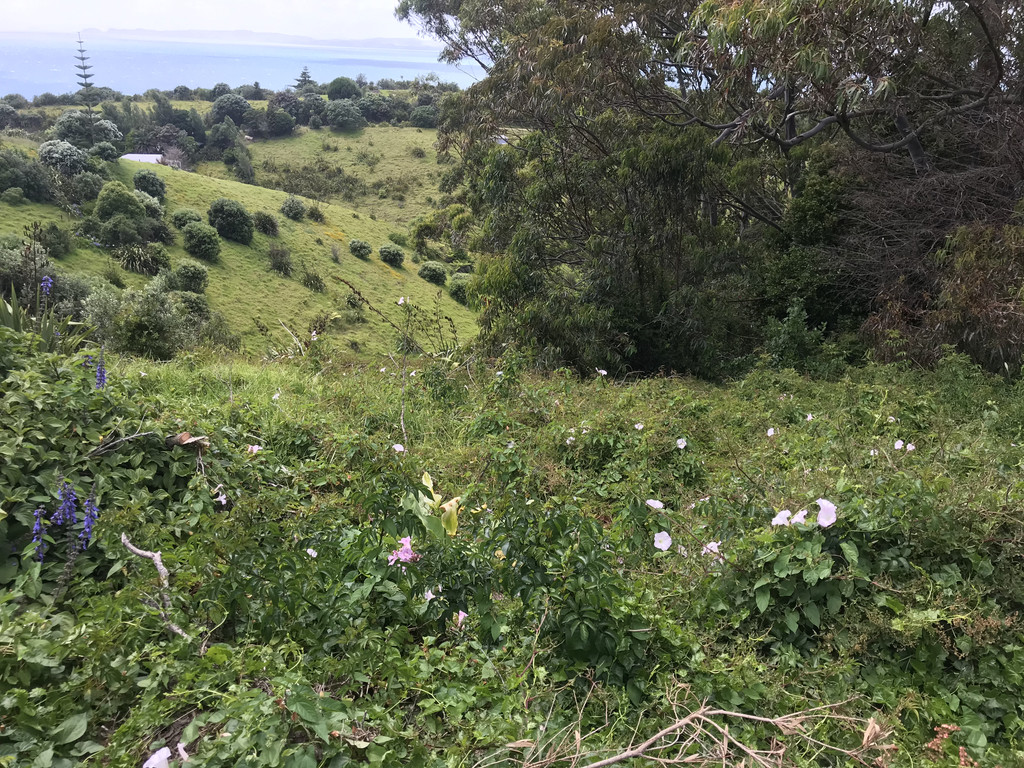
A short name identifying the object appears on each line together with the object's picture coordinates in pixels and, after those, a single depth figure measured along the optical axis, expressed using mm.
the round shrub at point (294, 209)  33062
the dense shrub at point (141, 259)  23719
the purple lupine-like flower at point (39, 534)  2086
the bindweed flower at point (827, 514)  1968
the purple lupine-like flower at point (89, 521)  2211
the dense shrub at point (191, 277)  23141
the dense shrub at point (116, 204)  25562
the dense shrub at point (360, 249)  31469
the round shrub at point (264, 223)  30094
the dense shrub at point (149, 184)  29656
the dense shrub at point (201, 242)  26203
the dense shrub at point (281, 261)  27656
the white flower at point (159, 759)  1306
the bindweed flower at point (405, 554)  2148
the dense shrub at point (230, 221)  28562
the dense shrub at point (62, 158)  28484
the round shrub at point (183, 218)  27922
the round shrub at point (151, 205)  27594
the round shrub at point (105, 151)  32906
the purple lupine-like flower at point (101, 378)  2916
